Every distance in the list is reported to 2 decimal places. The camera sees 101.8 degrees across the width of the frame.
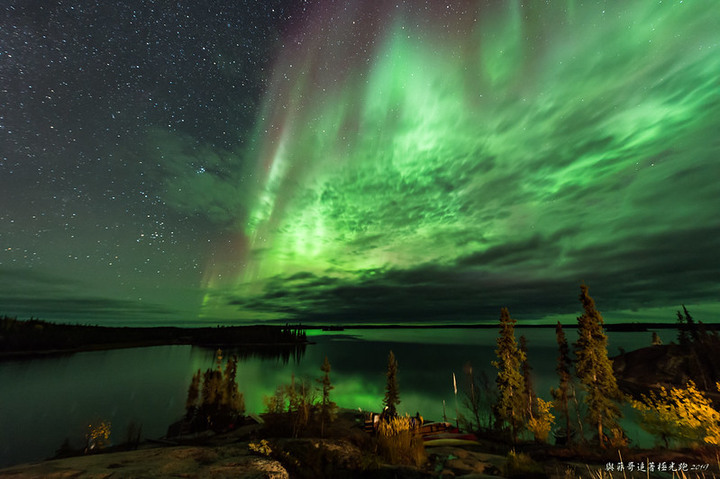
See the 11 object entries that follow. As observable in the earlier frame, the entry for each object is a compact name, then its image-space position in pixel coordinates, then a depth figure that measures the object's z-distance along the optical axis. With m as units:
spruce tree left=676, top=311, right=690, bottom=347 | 74.97
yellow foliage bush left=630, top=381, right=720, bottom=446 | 17.91
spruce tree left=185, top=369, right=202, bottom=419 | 46.97
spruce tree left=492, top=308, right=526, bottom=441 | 36.65
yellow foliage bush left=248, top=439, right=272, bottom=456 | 11.36
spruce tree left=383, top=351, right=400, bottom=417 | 38.62
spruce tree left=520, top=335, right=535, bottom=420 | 47.23
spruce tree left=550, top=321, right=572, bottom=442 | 41.38
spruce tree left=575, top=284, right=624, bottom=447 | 31.27
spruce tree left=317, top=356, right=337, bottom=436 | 30.76
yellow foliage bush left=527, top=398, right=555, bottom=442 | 37.78
